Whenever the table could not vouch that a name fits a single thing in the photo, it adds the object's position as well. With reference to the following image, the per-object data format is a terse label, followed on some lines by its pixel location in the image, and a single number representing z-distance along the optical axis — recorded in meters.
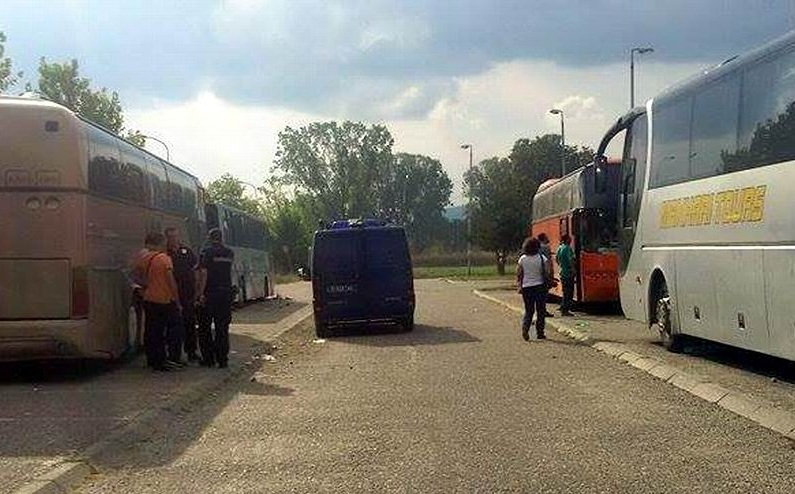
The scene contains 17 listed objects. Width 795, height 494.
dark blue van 21.84
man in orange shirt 14.43
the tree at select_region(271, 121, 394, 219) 113.38
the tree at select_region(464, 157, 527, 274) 55.09
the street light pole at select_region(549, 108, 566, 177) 56.15
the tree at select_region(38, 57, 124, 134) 59.72
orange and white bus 26.47
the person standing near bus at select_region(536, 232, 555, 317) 25.16
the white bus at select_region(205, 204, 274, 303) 33.00
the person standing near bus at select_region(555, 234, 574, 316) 25.42
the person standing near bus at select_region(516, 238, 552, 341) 19.08
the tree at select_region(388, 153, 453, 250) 141.12
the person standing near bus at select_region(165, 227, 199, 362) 15.66
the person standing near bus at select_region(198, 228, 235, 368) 14.96
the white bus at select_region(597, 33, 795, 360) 11.69
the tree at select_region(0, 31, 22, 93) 52.47
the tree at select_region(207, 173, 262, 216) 109.19
